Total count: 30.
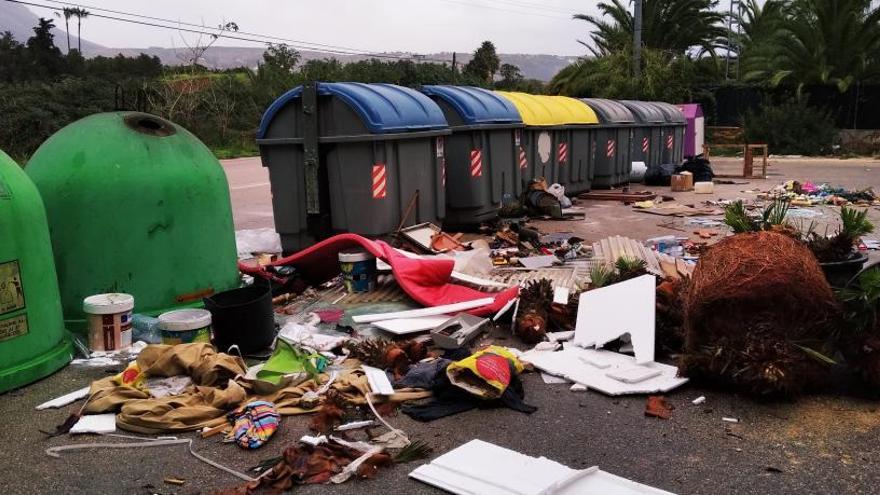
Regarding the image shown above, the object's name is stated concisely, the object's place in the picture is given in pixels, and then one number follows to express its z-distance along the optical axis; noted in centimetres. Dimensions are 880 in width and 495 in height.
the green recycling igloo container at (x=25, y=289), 416
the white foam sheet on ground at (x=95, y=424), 368
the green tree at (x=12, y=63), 4409
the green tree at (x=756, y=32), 3159
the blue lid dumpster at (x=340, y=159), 733
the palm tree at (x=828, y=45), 2670
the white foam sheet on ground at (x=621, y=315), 456
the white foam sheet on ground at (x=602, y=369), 412
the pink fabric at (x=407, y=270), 582
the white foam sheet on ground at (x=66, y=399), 404
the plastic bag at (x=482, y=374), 397
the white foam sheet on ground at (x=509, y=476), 300
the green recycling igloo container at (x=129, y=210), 508
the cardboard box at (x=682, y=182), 1468
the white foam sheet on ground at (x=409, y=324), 512
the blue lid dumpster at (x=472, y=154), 948
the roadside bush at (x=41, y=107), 2561
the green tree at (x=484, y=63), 5178
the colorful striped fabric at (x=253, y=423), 352
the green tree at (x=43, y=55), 4303
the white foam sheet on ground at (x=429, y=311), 543
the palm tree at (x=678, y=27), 3247
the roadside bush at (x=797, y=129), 2644
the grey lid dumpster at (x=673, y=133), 1811
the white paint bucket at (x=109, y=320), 475
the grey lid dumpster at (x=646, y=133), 1630
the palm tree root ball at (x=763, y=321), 389
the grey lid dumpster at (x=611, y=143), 1455
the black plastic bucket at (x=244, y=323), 472
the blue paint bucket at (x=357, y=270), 623
